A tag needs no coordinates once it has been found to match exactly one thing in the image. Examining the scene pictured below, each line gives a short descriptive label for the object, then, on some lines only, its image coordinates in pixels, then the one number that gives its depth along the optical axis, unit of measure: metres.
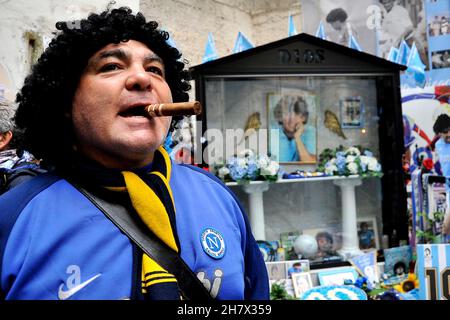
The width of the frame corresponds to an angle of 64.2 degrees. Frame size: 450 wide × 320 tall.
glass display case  3.04
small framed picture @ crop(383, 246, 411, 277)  3.04
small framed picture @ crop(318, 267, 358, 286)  2.88
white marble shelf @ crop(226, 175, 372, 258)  3.16
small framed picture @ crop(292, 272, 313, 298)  2.77
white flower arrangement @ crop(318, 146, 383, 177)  3.27
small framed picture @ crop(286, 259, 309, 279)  2.88
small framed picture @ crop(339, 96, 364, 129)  3.50
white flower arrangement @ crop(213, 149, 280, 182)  3.05
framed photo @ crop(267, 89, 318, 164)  3.35
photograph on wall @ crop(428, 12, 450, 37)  4.16
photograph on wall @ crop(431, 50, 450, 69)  4.17
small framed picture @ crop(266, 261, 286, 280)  2.86
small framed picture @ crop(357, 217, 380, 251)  3.37
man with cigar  0.80
